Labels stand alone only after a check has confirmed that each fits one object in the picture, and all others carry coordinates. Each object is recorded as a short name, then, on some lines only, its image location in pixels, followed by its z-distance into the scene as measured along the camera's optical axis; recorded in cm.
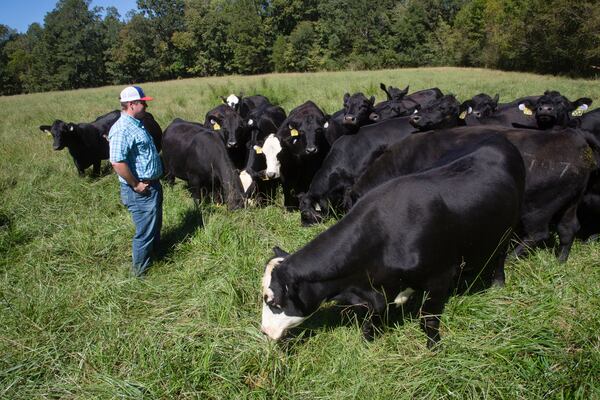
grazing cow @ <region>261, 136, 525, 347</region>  352
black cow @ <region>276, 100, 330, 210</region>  782
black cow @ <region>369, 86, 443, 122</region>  946
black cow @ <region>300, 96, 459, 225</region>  676
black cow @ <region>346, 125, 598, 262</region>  468
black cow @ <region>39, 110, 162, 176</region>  1052
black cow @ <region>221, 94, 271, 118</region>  1029
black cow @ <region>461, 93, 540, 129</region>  744
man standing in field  487
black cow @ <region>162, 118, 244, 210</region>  748
